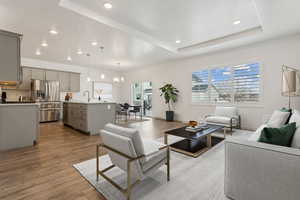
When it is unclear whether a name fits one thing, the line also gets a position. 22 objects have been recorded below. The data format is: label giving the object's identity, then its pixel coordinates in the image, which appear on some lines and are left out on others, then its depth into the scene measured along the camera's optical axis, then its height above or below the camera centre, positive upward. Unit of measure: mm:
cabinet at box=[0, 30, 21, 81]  3016 +991
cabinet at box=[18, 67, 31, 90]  6151 +962
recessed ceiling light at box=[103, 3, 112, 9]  2812 +1972
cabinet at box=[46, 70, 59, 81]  6715 +1228
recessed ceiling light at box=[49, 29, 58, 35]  3814 +1945
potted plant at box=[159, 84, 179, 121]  6689 +235
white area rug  1666 -1152
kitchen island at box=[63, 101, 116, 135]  4316 -514
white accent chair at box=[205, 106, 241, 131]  4379 -599
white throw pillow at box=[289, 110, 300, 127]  2056 -301
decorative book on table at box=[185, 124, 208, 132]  3196 -689
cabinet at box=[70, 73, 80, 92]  7503 +995
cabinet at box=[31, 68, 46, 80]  6361 +1243
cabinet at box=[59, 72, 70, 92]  7113 +999
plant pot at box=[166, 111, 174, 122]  6770 -801
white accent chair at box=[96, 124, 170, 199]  1543 -660
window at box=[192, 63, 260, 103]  4800 +597
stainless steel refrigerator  6178 +97
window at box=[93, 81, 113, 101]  8703 +615
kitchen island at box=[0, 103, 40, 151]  3025 -577
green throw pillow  1438 -382
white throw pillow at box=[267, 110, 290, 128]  2595 -390
